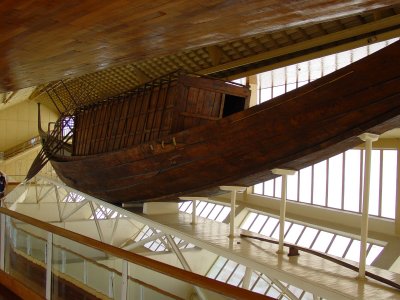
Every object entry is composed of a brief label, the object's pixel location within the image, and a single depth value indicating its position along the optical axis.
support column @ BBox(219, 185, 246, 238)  5.73
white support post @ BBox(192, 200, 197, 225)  6.60
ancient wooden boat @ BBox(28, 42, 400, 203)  3.99
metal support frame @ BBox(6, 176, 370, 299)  3.71
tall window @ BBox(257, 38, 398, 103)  9.74
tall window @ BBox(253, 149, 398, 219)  11.96
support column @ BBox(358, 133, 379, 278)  3.91
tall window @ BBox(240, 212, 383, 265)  12.00
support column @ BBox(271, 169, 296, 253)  4.88
